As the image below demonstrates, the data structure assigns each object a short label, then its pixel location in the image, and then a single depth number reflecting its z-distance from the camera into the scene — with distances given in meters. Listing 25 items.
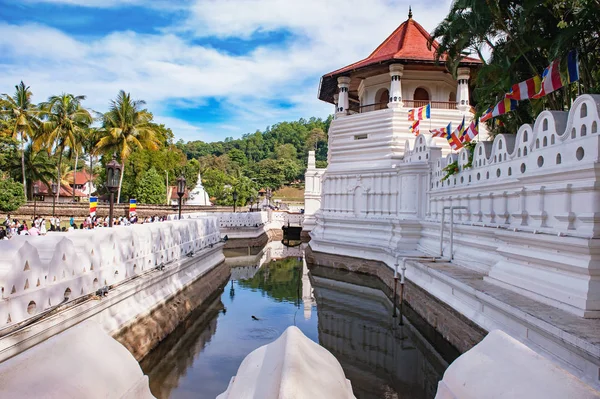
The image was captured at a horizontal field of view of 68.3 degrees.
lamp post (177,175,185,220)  18.23
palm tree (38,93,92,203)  40.00
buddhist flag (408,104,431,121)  19.12
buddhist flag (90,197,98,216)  15.79
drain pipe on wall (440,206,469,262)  12.28
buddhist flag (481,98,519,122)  10.60
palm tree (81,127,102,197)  42.09
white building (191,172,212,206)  53.04
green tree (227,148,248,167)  117.62
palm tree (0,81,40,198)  37.53
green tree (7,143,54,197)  42.75
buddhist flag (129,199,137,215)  29.52
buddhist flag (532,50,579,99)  8.66
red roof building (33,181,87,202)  50.70
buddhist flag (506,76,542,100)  9.89
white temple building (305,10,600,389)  6.09
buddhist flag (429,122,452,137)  16.28
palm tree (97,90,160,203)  41.03
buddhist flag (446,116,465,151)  14.13
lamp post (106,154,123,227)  11.77
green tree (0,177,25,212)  31.77
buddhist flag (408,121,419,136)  19.99
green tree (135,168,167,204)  49.41
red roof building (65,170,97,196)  76.50
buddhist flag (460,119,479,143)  12.98
